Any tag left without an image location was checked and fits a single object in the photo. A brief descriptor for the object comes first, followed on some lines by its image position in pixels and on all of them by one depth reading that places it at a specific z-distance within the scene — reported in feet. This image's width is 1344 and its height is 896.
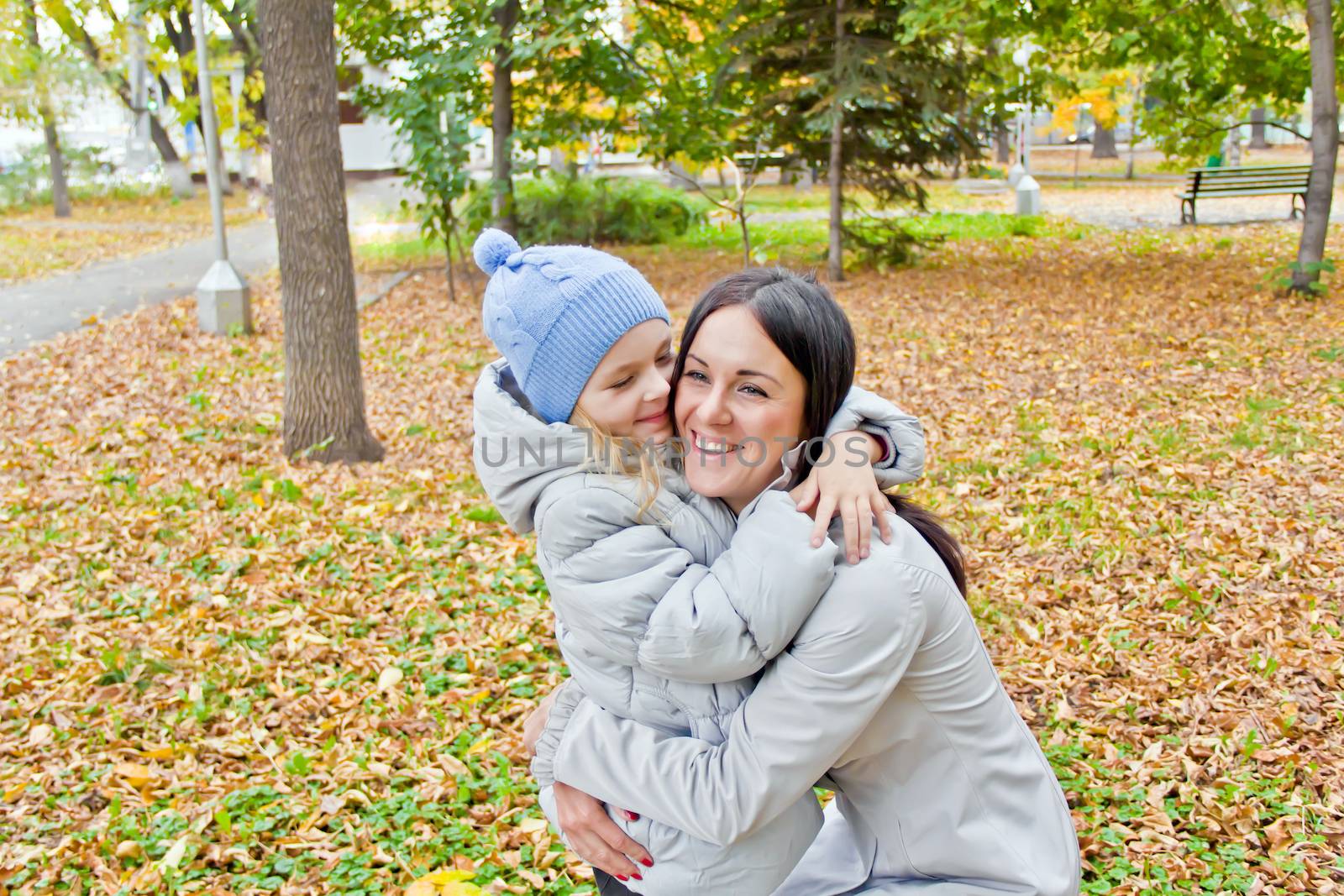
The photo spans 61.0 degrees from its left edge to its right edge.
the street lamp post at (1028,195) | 66.03
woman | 5.81
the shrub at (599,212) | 55.11
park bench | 50.83
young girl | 5.82
